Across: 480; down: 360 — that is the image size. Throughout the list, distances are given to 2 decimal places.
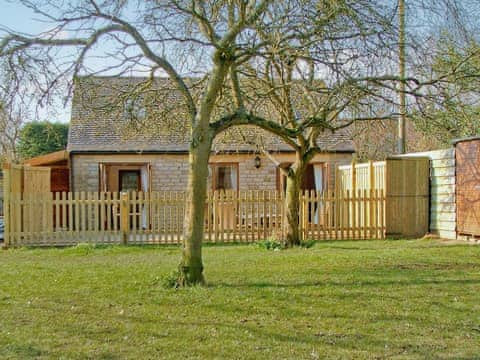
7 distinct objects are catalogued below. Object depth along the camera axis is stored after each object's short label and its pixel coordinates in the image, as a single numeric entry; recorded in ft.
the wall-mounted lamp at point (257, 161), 63.93
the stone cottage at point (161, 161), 60.29
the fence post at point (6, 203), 43.70
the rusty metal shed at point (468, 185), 42.48
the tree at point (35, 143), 99.14
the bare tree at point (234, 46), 24.73
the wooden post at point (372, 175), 51.33
